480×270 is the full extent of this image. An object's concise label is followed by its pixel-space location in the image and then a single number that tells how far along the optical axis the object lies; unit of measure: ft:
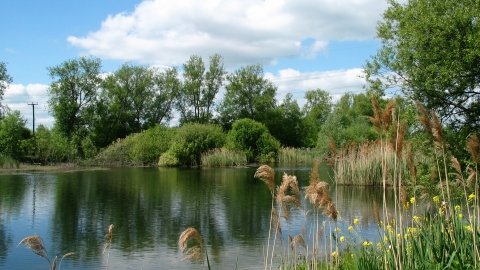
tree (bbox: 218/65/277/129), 207.92
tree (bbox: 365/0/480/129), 37.81
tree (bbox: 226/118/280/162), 145.59
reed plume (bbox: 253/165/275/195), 14.49
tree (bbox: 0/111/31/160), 140.56
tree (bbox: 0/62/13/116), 146.20
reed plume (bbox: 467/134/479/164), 12.91
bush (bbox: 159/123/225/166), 134.21
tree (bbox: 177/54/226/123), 205.26
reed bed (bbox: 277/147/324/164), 146.82
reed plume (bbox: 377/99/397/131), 12.33
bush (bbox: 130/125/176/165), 142.31
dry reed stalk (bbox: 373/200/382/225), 14.71
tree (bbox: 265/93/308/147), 202.28
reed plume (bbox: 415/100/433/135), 12.80
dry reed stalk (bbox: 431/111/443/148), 12.87
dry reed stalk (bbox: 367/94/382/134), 12.89
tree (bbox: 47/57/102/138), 173.99
